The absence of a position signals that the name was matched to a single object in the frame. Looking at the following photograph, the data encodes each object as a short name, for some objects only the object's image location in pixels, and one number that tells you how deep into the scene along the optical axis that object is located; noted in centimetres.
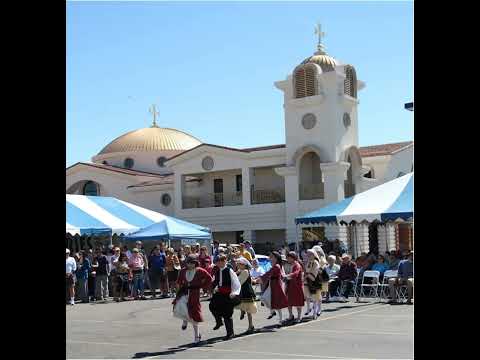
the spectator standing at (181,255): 2171
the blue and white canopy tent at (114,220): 2284
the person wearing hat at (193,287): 1128
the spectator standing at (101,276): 2064
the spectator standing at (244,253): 2019
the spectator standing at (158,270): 2127
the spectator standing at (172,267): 2103
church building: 3888
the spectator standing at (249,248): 2122
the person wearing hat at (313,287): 1459
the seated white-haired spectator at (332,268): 1880
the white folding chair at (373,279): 1859
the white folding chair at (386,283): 1798
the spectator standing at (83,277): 2050
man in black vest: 1163
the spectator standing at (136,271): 2092
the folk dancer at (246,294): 1243
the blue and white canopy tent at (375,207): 1967
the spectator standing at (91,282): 2092
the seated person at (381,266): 1905
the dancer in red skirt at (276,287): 1334
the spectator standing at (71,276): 1911
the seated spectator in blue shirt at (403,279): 1694
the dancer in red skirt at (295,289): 1373
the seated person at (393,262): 1877
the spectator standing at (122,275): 2067
